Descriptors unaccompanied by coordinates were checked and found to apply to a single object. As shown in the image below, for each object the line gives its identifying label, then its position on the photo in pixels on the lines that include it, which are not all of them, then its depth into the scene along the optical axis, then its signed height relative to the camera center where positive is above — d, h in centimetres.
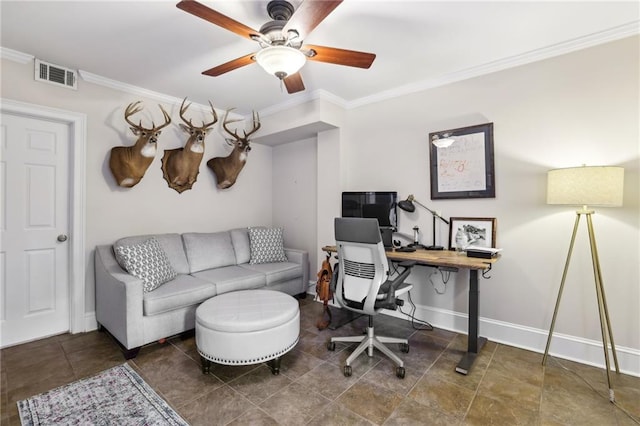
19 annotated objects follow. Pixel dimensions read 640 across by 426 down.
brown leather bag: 320 -84
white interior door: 264 -19
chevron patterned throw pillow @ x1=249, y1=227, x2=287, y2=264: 386 -47
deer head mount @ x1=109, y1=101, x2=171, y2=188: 298 +55
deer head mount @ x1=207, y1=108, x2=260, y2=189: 379 +61
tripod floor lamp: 201 +12
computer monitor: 323 +5
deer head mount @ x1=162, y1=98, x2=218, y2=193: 341 +58
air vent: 271 +124
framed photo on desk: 278 -20
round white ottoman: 209 -88
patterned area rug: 173 -122
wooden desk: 226 -43
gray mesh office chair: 220 -51
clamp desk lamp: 305 +4
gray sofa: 247 -72
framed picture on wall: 279 +48
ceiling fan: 158 +105
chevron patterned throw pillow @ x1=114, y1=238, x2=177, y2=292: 265 -49
